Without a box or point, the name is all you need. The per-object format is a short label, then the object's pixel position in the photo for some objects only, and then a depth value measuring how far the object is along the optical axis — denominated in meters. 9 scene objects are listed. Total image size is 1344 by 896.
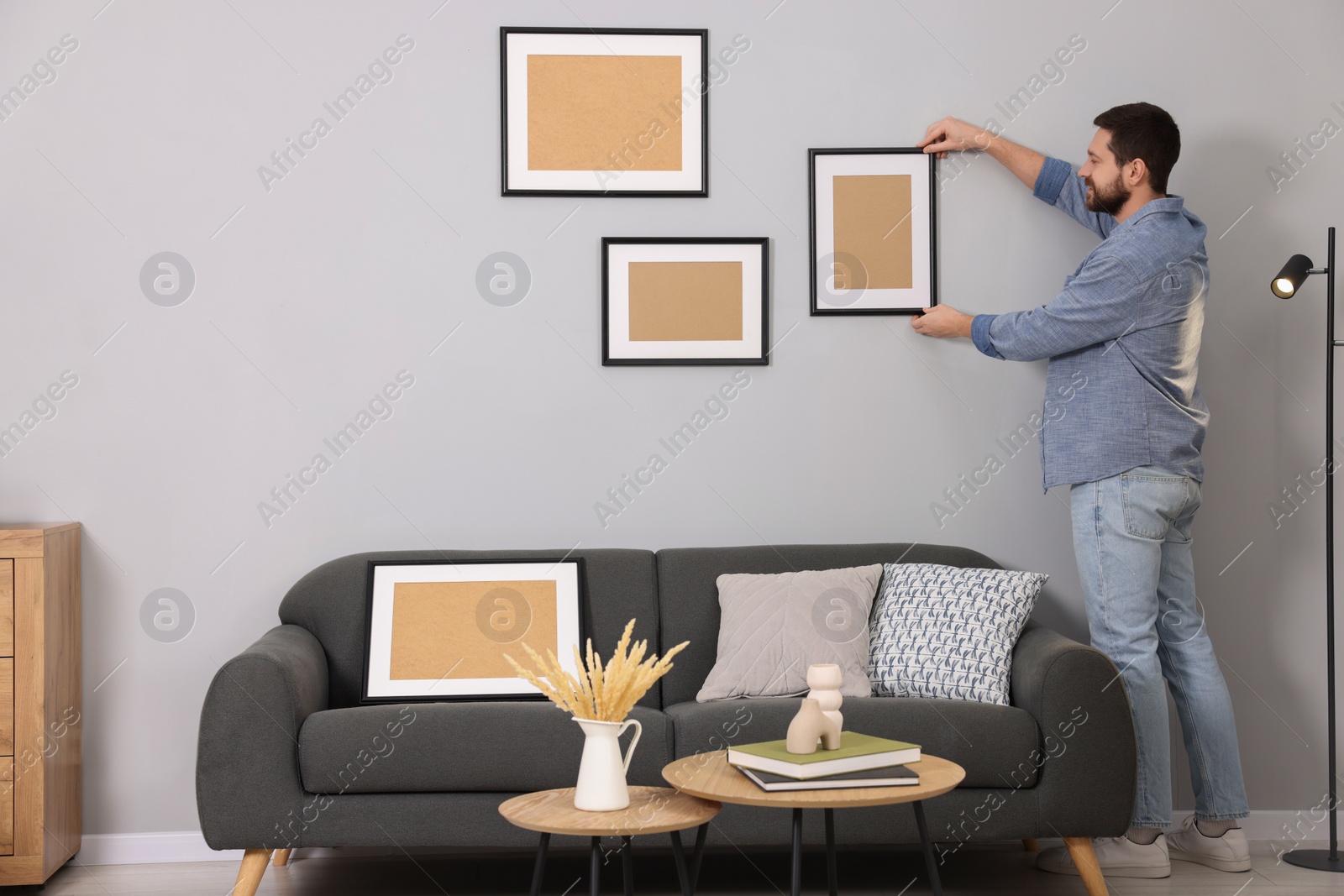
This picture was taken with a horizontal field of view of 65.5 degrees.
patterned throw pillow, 2.62
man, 2.71
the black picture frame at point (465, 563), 2.77
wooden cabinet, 2.66
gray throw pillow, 2.69
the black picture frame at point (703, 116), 3.15
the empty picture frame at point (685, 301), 3.18
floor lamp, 2.90
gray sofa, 2.37
